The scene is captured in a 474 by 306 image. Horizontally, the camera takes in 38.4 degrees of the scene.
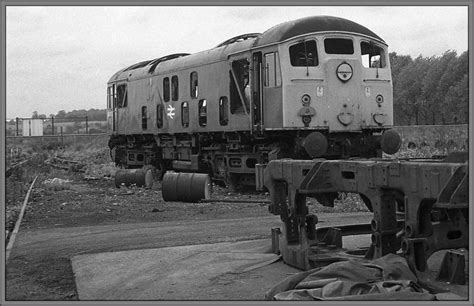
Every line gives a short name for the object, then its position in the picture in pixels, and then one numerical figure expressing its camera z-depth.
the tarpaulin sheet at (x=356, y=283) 5.35
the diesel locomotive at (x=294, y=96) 15.16
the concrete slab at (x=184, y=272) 6.42
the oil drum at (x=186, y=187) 14.88
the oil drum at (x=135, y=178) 19.41
